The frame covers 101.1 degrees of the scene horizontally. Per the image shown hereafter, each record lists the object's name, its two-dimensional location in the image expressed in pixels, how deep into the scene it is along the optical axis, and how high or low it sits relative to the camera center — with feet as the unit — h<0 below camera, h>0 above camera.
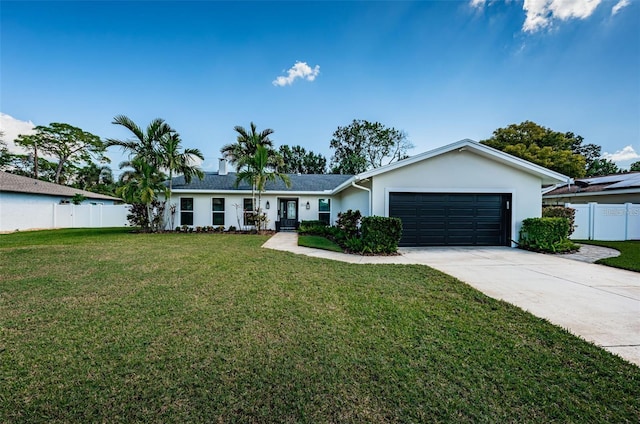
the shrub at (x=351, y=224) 32.55 -1.87
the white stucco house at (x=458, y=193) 30.17 +1.97
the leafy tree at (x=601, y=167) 107.95 +18.81
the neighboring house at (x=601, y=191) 42.19 +3.61
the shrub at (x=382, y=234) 26.68 -2.50
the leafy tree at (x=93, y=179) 102.98 +10.77
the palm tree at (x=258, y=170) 44.29 +6.47
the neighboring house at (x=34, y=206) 50.37 -0.03
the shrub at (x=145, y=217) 46.78 -1.82
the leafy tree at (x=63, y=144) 84.89 +21.05
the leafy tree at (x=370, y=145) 101.73 +25.13
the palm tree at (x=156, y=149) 44.52 +10.07
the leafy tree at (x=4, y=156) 85.56 +16.34
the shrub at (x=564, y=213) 34.32 -0.24
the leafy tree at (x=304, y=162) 109.60 +19.47
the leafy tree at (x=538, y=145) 72.43 +20.13
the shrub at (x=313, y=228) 45.32 -3.39
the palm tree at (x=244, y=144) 47.24 +11.45
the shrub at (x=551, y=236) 27.94 -2.66
